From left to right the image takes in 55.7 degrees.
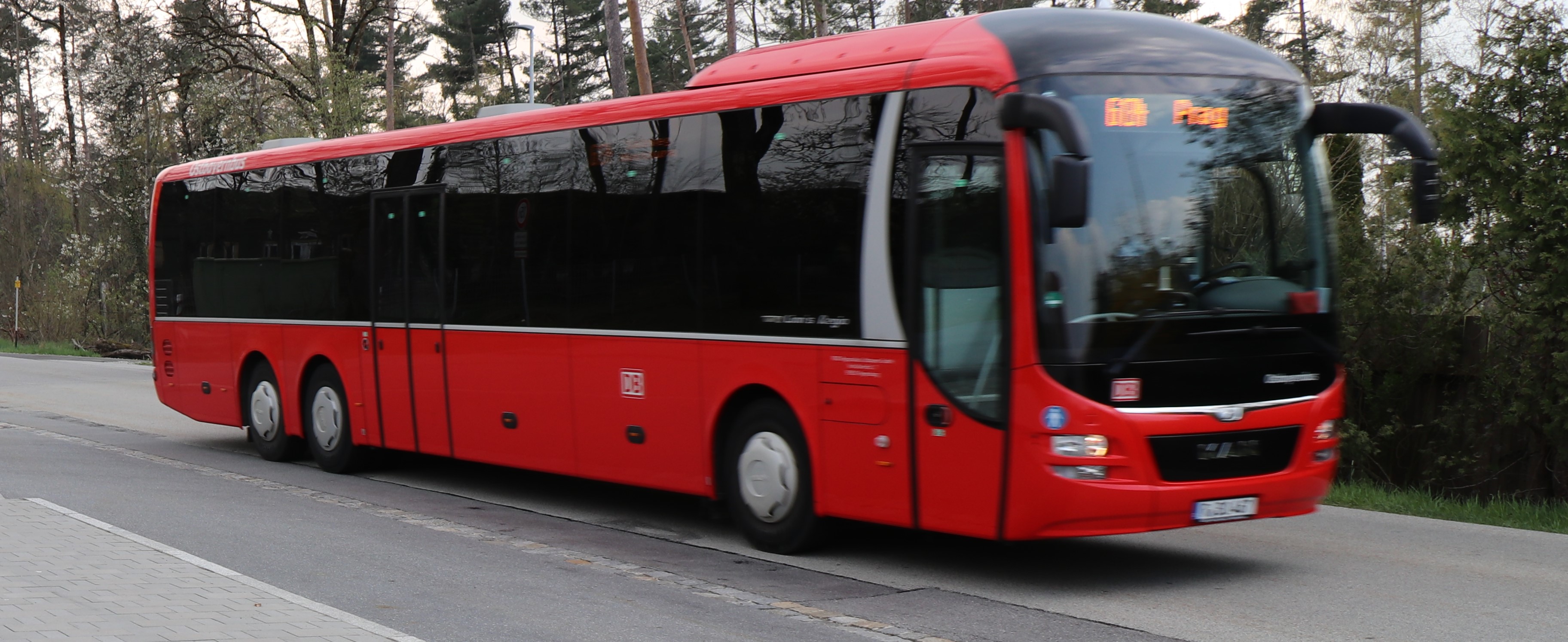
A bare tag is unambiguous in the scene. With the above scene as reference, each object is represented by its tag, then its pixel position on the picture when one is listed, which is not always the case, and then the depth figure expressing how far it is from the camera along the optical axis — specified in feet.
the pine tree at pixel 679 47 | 166.81
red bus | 23.81
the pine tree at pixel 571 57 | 184.03
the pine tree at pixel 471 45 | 188.55
